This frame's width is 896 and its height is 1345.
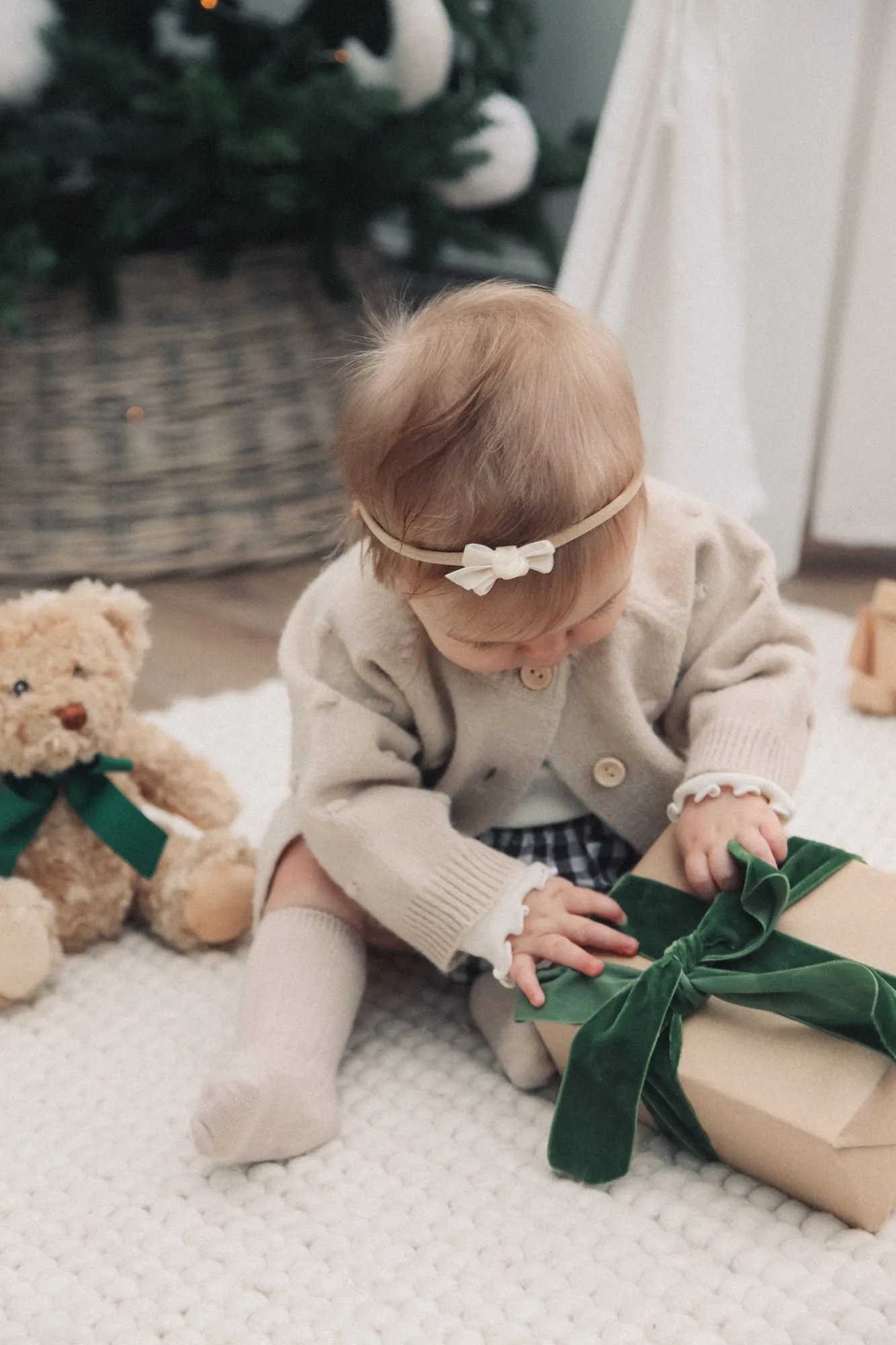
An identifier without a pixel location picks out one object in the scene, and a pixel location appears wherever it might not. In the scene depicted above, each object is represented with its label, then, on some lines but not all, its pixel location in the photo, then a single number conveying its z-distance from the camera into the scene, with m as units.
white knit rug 0.66
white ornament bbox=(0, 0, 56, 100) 1.38
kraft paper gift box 0.67
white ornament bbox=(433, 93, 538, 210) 1.56
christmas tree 1.44
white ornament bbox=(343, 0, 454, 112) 1.46
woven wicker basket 1.62
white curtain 1.30
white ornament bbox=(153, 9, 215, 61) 1.61
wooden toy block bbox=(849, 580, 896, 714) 1.22
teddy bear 0.90
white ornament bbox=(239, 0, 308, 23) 2.12
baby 0.69
